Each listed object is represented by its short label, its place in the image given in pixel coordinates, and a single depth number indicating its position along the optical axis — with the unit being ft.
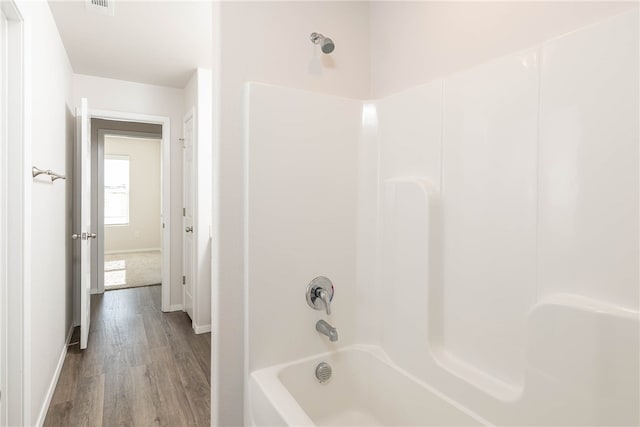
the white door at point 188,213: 11.71
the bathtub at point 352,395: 4.22
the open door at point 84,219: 9.15
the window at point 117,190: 23.99
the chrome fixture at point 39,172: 5.71
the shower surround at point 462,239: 3.08
